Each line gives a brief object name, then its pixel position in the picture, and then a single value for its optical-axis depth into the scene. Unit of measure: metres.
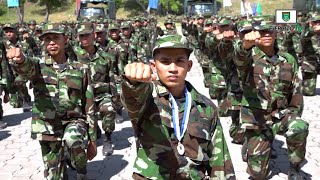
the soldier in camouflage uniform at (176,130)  2.51
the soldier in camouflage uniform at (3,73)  8.05
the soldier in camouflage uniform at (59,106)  4.30
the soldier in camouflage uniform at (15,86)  9.21
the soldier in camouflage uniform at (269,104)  4.46
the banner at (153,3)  27.39
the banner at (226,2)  22.14
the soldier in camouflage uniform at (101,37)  7.17
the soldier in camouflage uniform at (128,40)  8.85
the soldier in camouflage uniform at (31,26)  18.30
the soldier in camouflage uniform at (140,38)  10.93
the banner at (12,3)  26.71
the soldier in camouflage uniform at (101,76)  6.13
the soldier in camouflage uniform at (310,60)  9.42
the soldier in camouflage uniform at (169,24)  15.24
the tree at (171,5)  50.00
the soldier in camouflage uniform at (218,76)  7.88
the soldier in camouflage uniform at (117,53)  7.28
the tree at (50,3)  47.15
